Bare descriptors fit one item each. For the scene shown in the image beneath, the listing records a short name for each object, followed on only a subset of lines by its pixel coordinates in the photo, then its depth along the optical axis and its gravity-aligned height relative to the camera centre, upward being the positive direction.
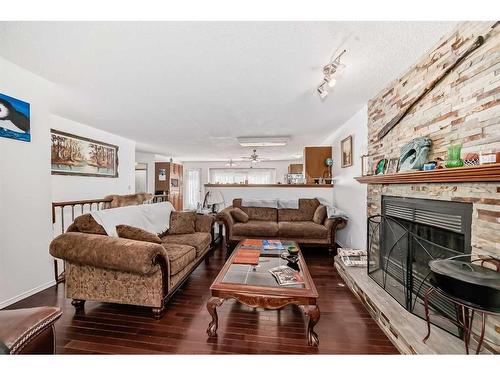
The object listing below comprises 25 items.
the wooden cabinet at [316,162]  5.02 +0.55
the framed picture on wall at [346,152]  3.62 +0.60
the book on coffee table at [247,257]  2.10 -0.75
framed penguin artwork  2.01 +0.67
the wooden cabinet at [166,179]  7.48 +0.24
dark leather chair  0.89 -0.64
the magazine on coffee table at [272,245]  2.59 -0.76
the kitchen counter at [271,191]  4.77 -0.13
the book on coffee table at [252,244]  2.62 -0.76
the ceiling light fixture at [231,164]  8.92 +0.93
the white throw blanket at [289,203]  4.54 -0.38
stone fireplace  1.27 +0.51
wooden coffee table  1.52 -0.79
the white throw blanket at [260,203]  4.60 -0.38
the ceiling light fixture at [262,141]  4.85 +1.03
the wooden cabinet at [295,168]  7.95 +0.65
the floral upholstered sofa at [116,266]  1.73 -0.68
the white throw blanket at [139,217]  2.11 -0.37
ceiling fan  6.37 +0.89
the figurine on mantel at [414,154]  1.78 +0.28
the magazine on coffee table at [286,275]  1.68 -0.76
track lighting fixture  1.84 +1.06
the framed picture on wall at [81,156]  3.52 +0.57
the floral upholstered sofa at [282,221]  3.73 -0.71
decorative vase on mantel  1.38 +0.18
